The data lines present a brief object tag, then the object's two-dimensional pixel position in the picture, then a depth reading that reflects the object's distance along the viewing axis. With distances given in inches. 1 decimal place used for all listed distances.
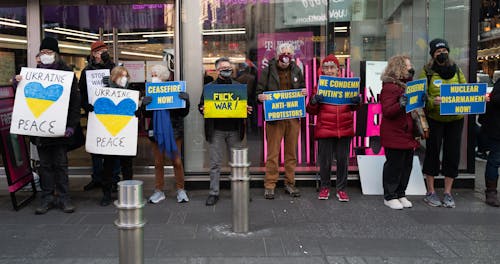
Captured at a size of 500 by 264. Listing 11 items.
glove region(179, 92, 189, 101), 236.8
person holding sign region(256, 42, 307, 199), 251.8
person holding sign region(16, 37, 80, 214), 229.0
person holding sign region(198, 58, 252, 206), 243.6
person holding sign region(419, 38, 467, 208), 234.2
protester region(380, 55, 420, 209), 226.7
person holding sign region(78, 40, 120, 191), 255.8
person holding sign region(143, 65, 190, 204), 237.9
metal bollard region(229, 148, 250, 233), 189.3
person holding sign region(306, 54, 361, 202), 244.4
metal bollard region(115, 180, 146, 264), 125.2
